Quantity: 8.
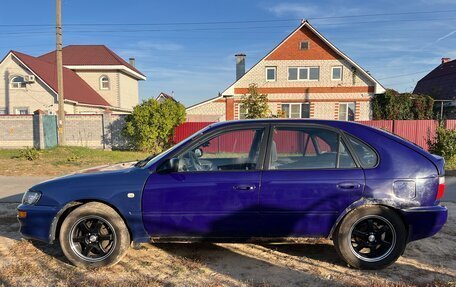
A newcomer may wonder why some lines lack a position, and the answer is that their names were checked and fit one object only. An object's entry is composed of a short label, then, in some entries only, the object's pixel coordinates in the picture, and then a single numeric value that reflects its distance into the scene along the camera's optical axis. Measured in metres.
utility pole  17.70
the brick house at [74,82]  25.11
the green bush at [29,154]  13.71
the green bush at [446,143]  12.58
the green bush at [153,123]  17.55
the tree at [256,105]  22.86
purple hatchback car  3.72
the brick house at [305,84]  27.52
